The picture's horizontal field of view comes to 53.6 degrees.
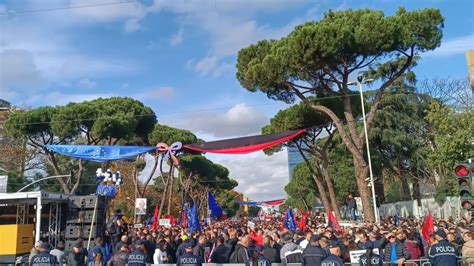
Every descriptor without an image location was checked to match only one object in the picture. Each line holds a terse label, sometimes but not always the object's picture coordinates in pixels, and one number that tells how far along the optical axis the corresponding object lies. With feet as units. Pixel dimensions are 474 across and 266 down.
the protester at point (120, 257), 30.68
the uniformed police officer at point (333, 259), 23.29
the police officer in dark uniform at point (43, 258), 27.71
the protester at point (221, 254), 33.40
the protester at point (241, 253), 30.32
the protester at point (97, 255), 32.35
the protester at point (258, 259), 26.81
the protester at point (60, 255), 33.27
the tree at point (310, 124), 83.20
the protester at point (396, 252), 30.96
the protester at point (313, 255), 25.04
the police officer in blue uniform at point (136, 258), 28.04
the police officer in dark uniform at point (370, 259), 26.53
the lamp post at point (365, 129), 66.80
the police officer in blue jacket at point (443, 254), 26.66
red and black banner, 64.34
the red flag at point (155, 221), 69.38
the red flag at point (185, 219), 83.84
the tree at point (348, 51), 66.33
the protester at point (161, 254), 36.81
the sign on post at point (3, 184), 55.50
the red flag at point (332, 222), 53.25
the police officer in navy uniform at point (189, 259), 26.66
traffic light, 27.12
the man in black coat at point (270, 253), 32.09
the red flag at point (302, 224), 61.99
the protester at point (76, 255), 32.78
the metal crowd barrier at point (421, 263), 28.96
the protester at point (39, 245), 28.40
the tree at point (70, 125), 101.04
